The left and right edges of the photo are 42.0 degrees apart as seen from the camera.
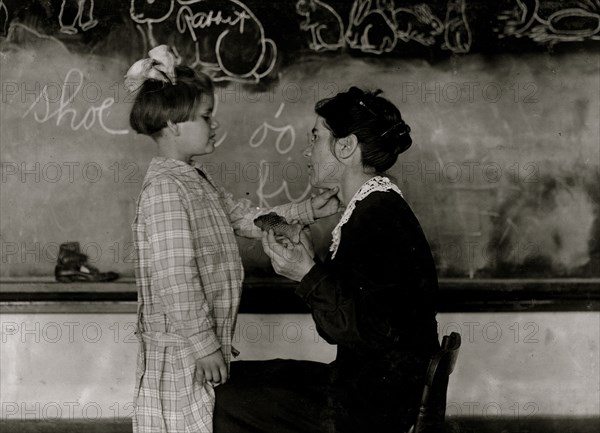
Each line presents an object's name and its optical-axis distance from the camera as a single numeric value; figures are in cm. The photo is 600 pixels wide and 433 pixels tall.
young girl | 244
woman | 219
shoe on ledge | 389
